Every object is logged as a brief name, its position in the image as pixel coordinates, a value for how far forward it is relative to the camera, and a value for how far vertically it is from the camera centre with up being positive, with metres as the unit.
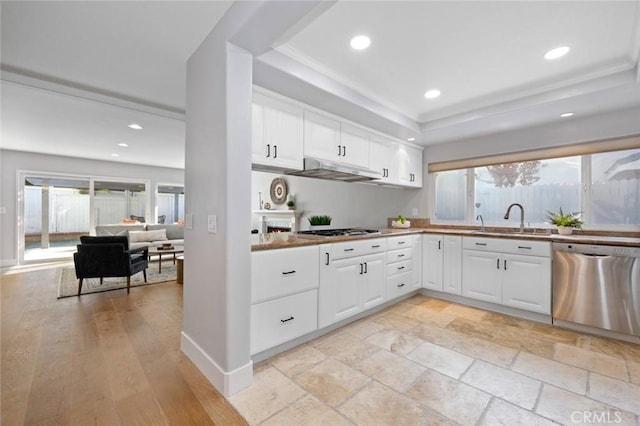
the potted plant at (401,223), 4.07 -0.15
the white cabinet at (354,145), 3.04 +0.77
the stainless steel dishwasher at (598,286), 2.40 -0.67
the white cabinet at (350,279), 2.48 -0.65
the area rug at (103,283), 4.02 -1.14
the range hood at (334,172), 2.57 +0.42
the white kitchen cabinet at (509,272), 2.86 -0.66
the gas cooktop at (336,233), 2.81 -0.22
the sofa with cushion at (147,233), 6.11 -0.48
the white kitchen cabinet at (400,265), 3.21 -0.64
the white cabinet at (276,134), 2.26 +0.68
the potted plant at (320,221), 4.44 -0.14
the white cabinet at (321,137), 2.67 +0.76
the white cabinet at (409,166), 3.89 +0.69
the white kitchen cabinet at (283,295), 2.01 -0.64
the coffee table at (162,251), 5.23 -0.76
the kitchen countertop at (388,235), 2.15 -0.24
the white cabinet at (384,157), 3.45 +0.71
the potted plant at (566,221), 3.03 -0.09
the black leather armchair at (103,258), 3.77 -0.65
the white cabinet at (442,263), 3.45 -0.65
